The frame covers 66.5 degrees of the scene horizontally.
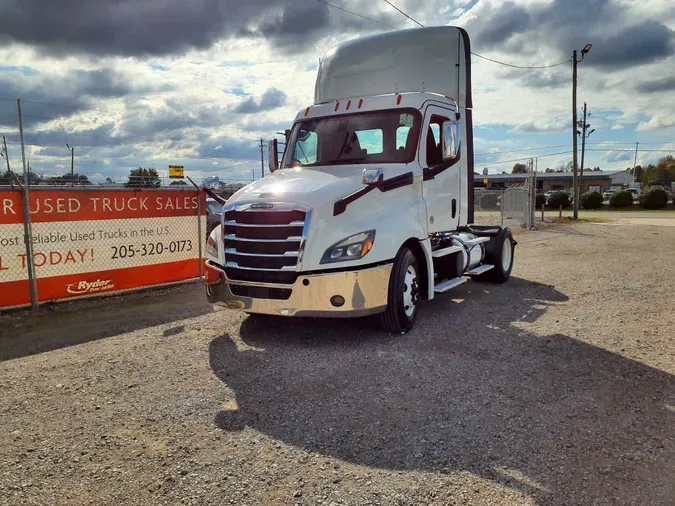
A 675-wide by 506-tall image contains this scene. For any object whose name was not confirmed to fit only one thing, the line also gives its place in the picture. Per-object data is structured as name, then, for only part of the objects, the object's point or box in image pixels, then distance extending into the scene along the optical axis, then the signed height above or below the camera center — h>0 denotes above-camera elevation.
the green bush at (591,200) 42.66 +0.02
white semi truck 5.42 +0.08
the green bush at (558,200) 44.56 +0.11
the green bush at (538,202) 45.11 -0.04
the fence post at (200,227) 9.72 -0.33
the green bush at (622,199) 42.62 +0.05
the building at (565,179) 94.55 +4.51
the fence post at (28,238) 7.39 -0.36
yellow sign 19.20 +1.50
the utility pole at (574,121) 30.89 +4.87
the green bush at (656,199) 41.25 -0.01
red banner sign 7.48 -0.48
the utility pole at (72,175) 14.10 +1.11
